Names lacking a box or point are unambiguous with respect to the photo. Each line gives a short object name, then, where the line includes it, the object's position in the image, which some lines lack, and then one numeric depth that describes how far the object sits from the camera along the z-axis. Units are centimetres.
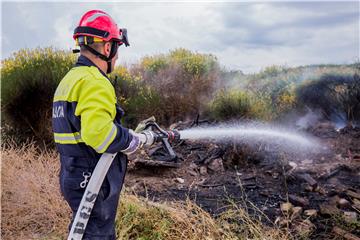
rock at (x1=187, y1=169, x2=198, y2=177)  703
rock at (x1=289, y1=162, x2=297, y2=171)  714
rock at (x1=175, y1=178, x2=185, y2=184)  676
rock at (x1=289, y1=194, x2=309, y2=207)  524
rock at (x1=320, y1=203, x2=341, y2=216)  491
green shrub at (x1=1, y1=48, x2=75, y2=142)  820
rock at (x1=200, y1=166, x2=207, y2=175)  711
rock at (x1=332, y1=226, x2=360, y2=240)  421
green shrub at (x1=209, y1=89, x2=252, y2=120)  809
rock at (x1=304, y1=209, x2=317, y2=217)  496
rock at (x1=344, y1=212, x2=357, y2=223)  469
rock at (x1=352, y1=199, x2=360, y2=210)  525
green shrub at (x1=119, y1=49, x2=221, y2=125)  992
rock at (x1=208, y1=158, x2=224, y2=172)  716
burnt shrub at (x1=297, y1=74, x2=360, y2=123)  1037
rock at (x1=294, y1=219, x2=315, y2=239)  431
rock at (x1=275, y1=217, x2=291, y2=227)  461
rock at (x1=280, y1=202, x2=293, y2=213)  498
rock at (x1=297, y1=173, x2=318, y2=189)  601
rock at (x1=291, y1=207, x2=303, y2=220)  483
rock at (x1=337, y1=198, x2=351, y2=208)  529
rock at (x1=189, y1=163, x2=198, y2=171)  727
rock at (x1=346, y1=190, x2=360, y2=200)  553
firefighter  247
